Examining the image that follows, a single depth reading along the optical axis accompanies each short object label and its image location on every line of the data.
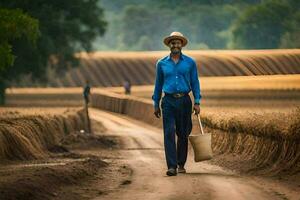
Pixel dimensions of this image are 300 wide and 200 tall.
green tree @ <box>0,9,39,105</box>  40.53
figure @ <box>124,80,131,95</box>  73.19
